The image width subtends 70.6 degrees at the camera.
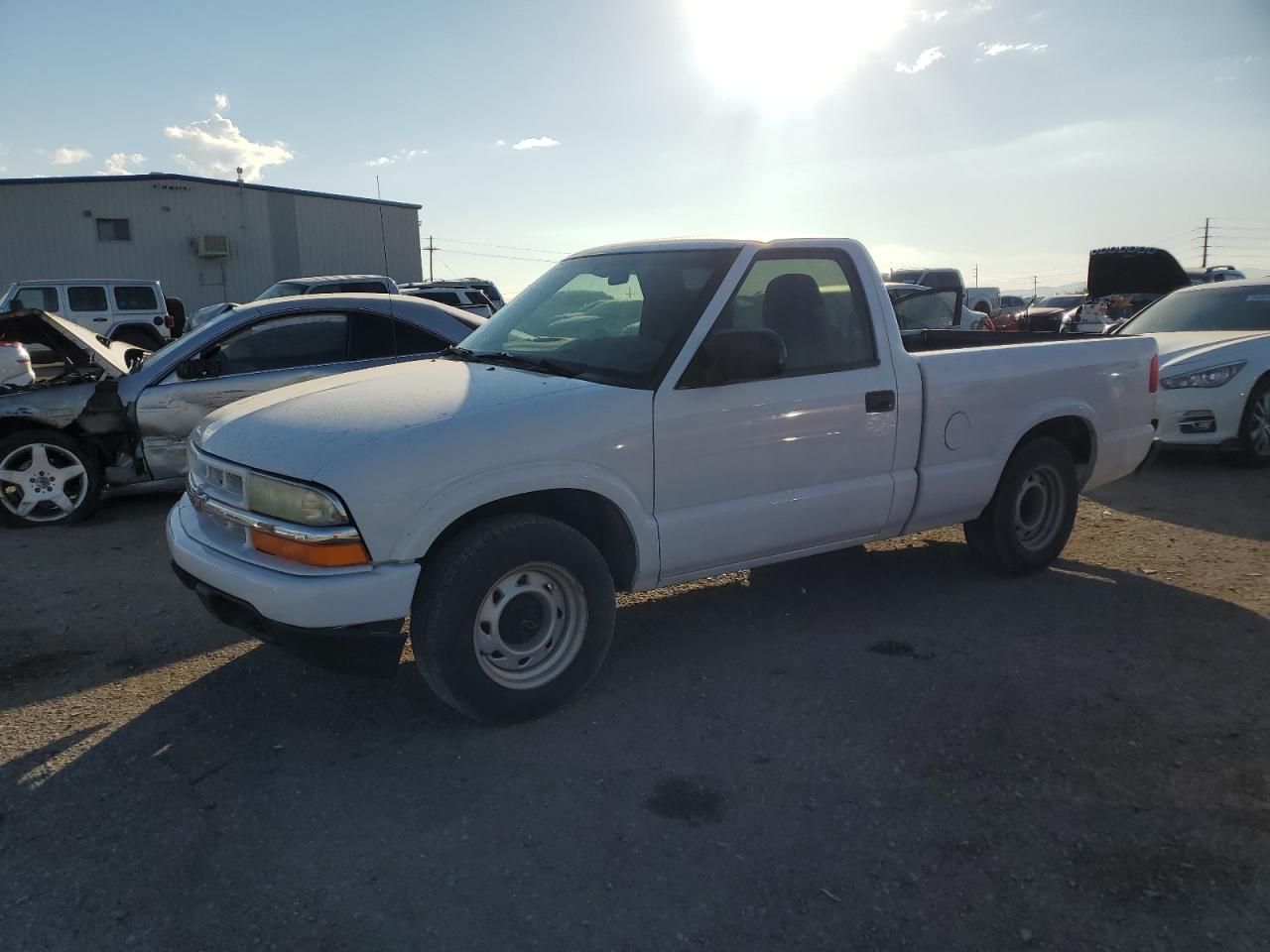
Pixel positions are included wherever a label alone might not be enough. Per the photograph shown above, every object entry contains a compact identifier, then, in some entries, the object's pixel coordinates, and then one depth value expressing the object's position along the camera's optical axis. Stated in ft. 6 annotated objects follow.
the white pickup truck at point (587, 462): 10.05
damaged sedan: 21.03
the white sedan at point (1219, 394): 25.00
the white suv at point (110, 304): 61.98
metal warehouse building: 98.32
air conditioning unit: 104.78
